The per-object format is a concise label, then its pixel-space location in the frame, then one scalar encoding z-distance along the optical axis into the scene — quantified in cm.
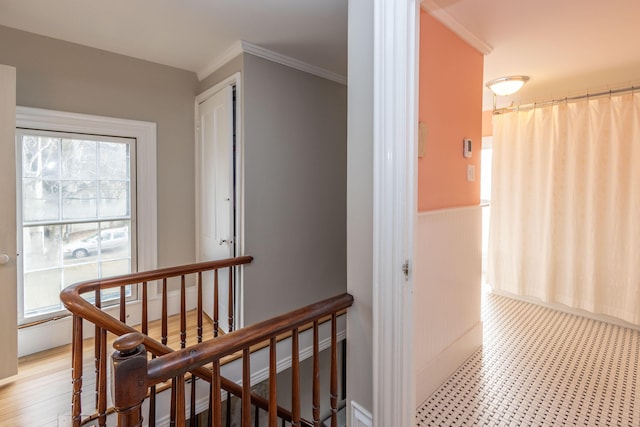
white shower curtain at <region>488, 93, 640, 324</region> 276
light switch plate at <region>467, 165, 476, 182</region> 226
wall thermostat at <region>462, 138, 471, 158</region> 219
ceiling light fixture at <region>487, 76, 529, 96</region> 280
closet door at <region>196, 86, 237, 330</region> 251
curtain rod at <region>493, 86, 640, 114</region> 274
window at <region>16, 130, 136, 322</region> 232
